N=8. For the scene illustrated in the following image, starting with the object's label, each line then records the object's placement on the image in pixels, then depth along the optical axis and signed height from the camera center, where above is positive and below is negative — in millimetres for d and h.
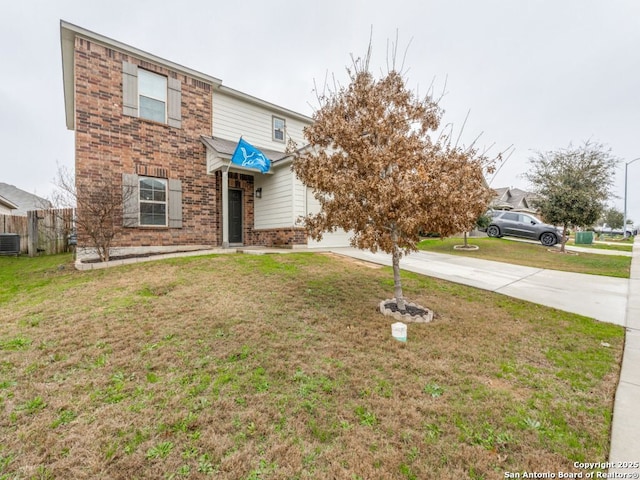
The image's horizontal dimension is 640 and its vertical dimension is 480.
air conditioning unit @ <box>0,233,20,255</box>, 11055 -696
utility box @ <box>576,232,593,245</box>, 18078 -360
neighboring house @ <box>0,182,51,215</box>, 23719 +2551
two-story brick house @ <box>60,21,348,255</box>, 8070 +2390
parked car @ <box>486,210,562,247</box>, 15211 +204
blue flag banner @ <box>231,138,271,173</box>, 8555 +2163
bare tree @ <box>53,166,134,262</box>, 7355 +573
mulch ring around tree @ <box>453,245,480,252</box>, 12492 -721
